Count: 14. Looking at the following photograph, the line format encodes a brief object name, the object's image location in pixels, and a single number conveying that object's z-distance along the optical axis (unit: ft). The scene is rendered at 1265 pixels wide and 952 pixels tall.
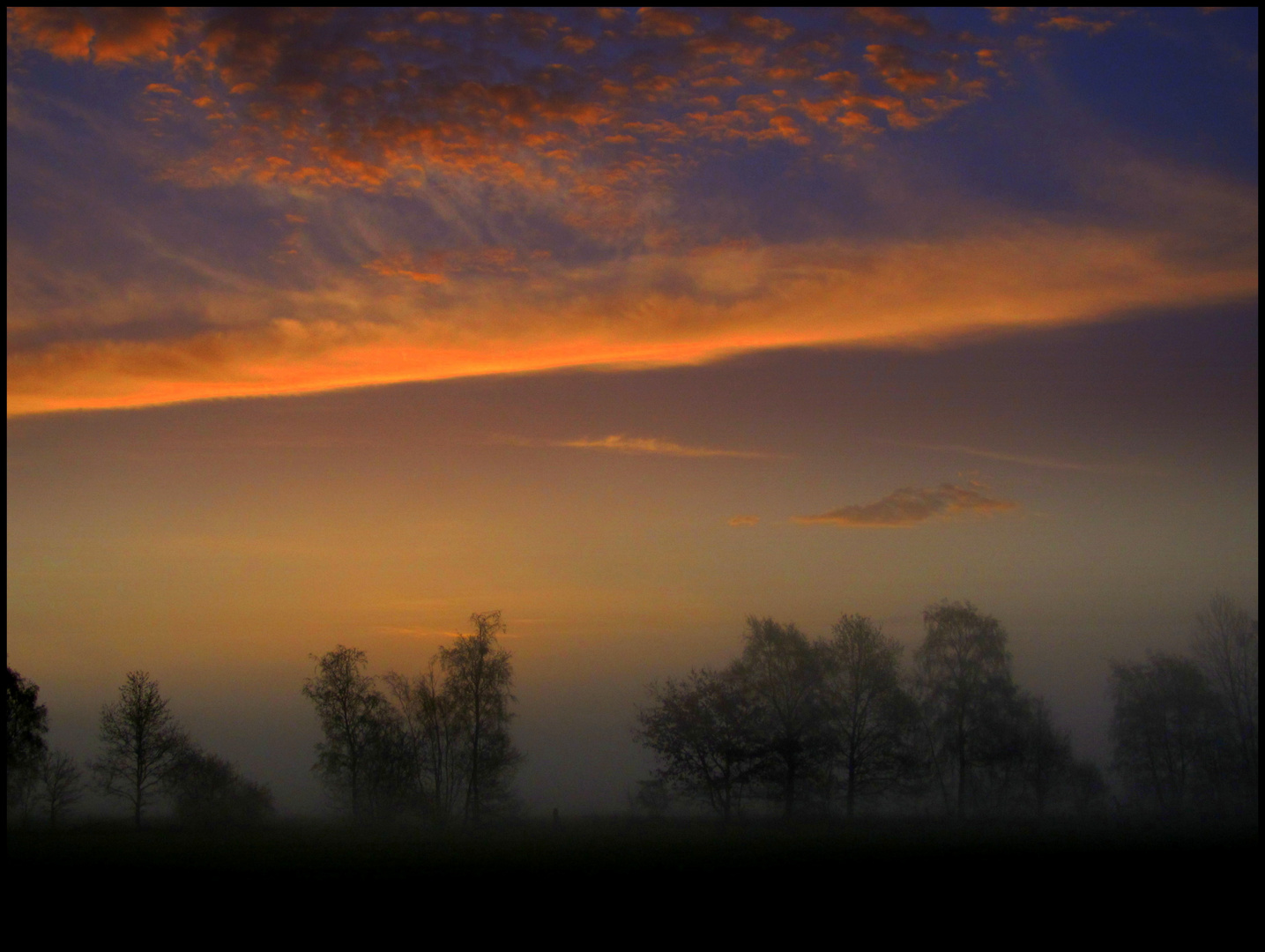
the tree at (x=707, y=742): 177.17
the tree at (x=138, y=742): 195.42
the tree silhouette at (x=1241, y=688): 213.66
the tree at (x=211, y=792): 241.76
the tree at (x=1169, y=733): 217.31
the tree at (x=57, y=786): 237.04
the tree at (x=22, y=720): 143.95
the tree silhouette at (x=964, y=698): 196.03
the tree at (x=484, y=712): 196.95
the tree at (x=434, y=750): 207.31
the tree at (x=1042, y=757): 211.82
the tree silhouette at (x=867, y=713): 183.73
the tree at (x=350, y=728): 201.57
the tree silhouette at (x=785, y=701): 177.47
